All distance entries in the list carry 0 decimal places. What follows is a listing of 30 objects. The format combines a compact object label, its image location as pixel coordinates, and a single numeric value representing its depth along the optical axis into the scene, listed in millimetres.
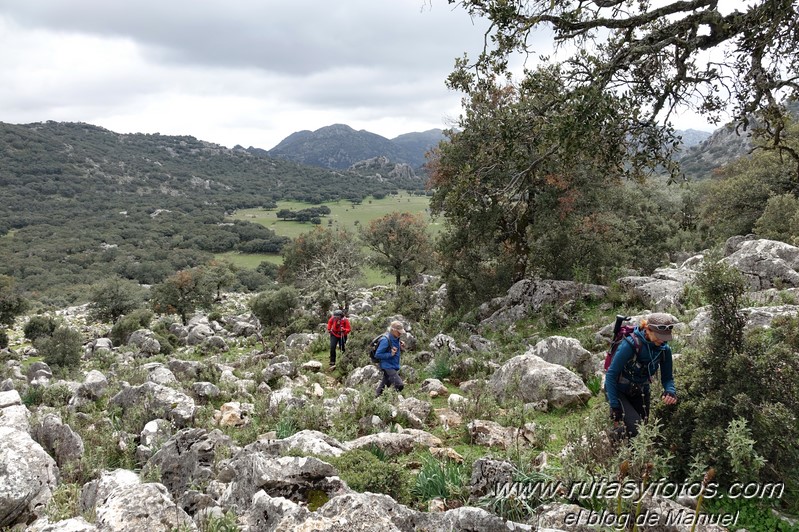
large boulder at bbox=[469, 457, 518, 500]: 4859
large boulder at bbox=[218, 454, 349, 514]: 4883
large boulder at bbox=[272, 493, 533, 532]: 3842
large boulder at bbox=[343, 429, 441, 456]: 6723
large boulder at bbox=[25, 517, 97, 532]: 4008
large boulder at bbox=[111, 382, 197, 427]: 9102
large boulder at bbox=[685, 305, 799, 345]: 8255
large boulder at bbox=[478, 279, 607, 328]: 16453
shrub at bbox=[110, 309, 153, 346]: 31297
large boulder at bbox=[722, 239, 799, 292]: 12352
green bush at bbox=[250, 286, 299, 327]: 28625
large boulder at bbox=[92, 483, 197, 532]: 4164
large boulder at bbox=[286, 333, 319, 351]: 20594
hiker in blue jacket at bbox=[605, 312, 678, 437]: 5258
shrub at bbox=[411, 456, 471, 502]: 5062
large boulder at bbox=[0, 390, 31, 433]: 7305
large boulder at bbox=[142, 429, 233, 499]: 6301
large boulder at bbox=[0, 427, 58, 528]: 5289
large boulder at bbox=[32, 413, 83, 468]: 7168
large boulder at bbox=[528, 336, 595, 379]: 10586
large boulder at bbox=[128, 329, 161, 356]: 24906
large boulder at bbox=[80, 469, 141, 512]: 5047
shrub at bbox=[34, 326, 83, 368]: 24625
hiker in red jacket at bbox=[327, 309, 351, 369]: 16359
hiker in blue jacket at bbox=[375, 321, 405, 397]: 10531
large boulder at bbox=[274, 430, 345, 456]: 6059
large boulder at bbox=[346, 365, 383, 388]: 12367
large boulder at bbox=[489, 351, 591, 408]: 8828
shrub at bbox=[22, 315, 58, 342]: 31484
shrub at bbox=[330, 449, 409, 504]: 4961
